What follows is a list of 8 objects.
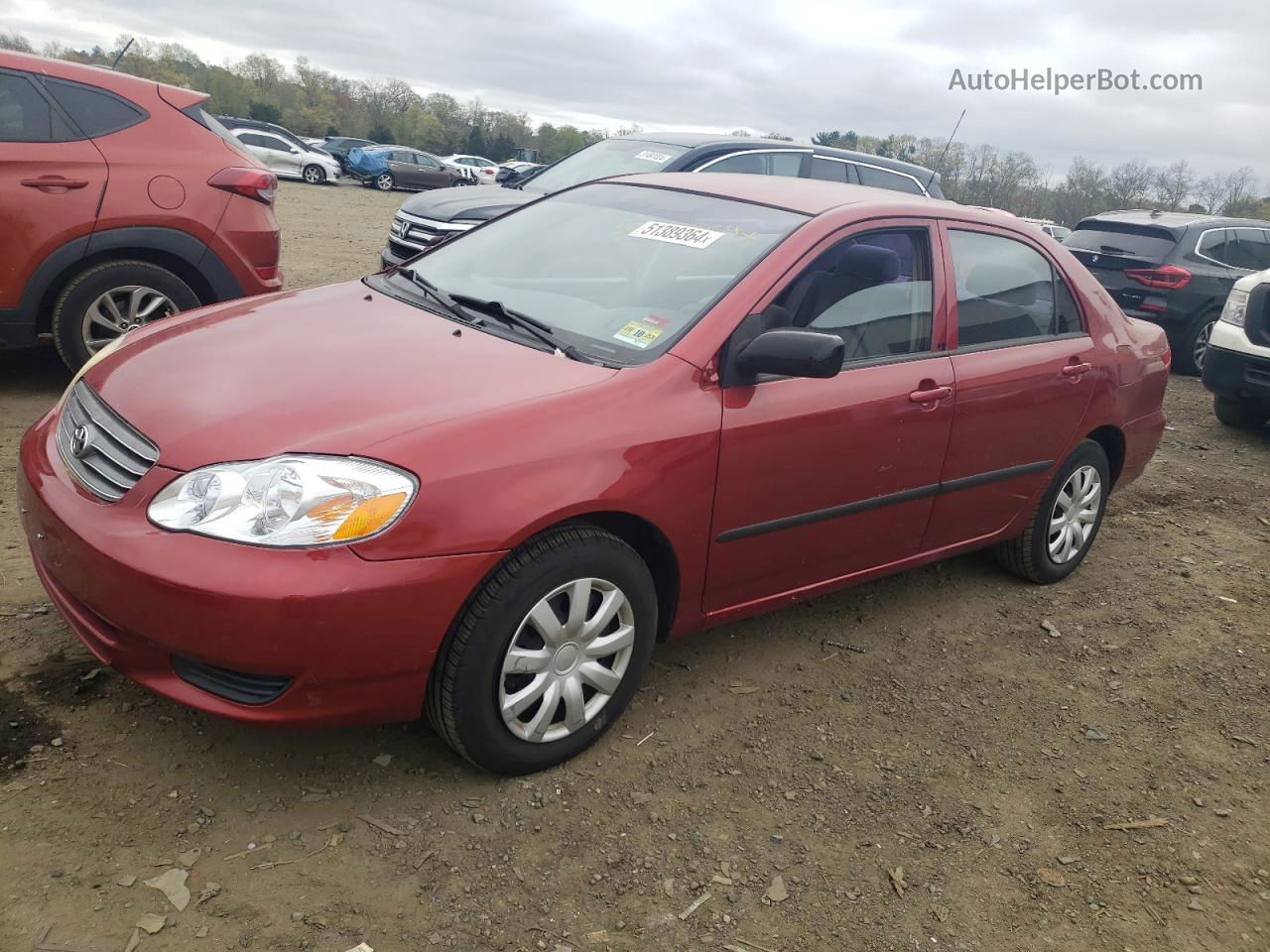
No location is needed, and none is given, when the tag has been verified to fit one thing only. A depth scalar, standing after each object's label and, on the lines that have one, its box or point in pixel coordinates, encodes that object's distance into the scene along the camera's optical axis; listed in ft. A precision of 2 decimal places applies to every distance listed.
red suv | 16.84
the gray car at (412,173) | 109.09
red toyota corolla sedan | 7.89
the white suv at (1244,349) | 24.90
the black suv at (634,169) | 26.61
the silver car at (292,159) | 96.07
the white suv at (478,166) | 121.93
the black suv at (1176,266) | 32.68
